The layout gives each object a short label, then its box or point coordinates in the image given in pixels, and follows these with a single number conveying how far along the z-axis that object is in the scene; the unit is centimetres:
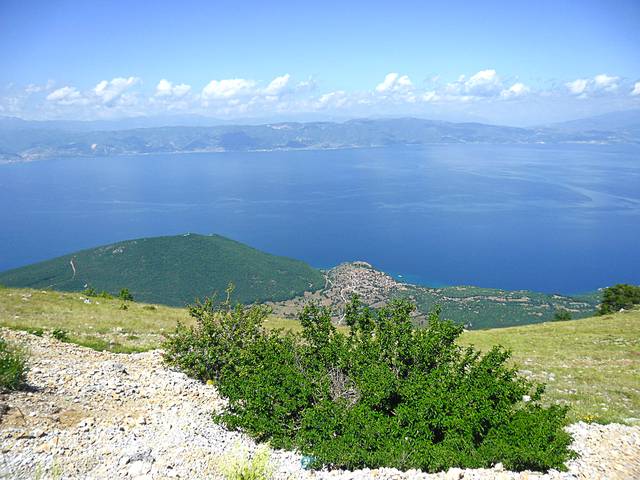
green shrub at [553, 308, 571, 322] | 4985
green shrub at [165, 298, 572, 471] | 977
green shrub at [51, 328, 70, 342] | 1794
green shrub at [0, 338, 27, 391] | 1123
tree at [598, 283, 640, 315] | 4662
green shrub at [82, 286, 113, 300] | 3534
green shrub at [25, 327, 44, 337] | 1817
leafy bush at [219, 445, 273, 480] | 835
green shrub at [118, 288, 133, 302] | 4176
